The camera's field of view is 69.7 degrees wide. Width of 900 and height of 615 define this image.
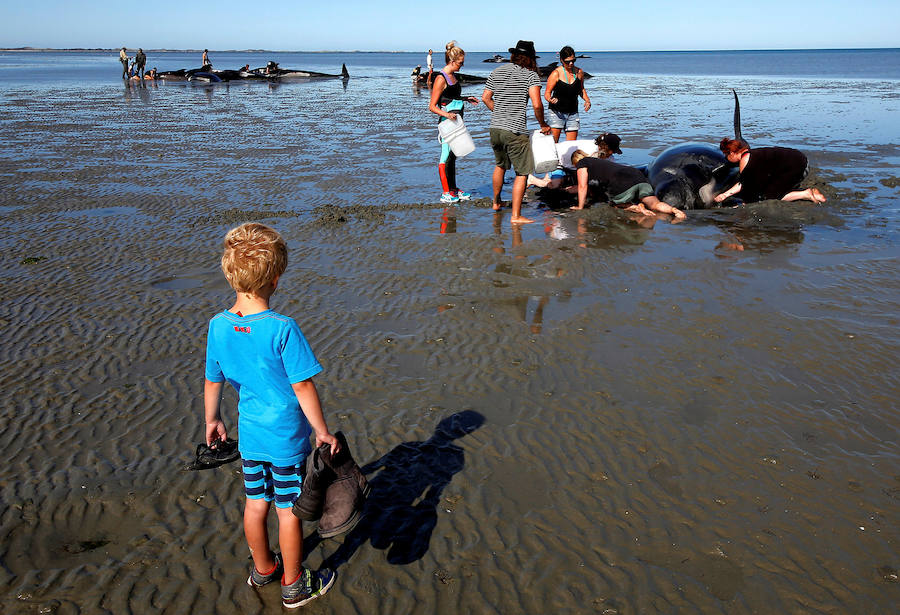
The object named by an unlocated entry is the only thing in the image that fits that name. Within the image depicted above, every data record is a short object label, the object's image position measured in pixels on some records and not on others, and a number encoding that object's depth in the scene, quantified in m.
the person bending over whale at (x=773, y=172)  8.80
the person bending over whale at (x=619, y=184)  8.87
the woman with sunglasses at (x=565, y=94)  9.84
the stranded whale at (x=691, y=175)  9.01
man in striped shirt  8.09
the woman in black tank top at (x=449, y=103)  8.42
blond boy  2.51
